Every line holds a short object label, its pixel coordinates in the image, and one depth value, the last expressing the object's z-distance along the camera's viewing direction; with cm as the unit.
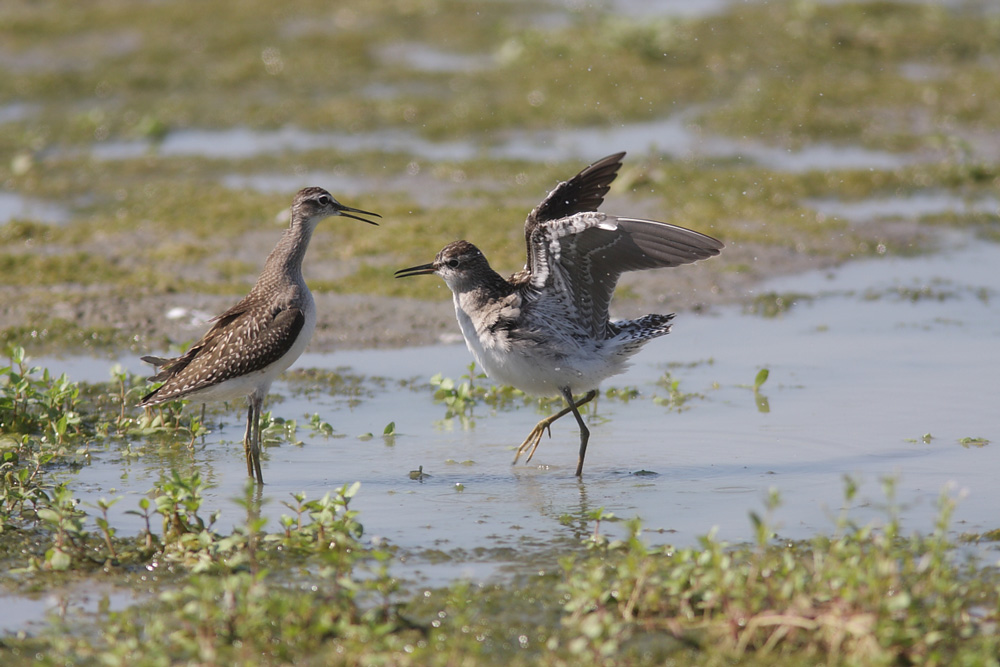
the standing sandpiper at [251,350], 1366
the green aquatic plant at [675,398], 1572
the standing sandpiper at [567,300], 1321
